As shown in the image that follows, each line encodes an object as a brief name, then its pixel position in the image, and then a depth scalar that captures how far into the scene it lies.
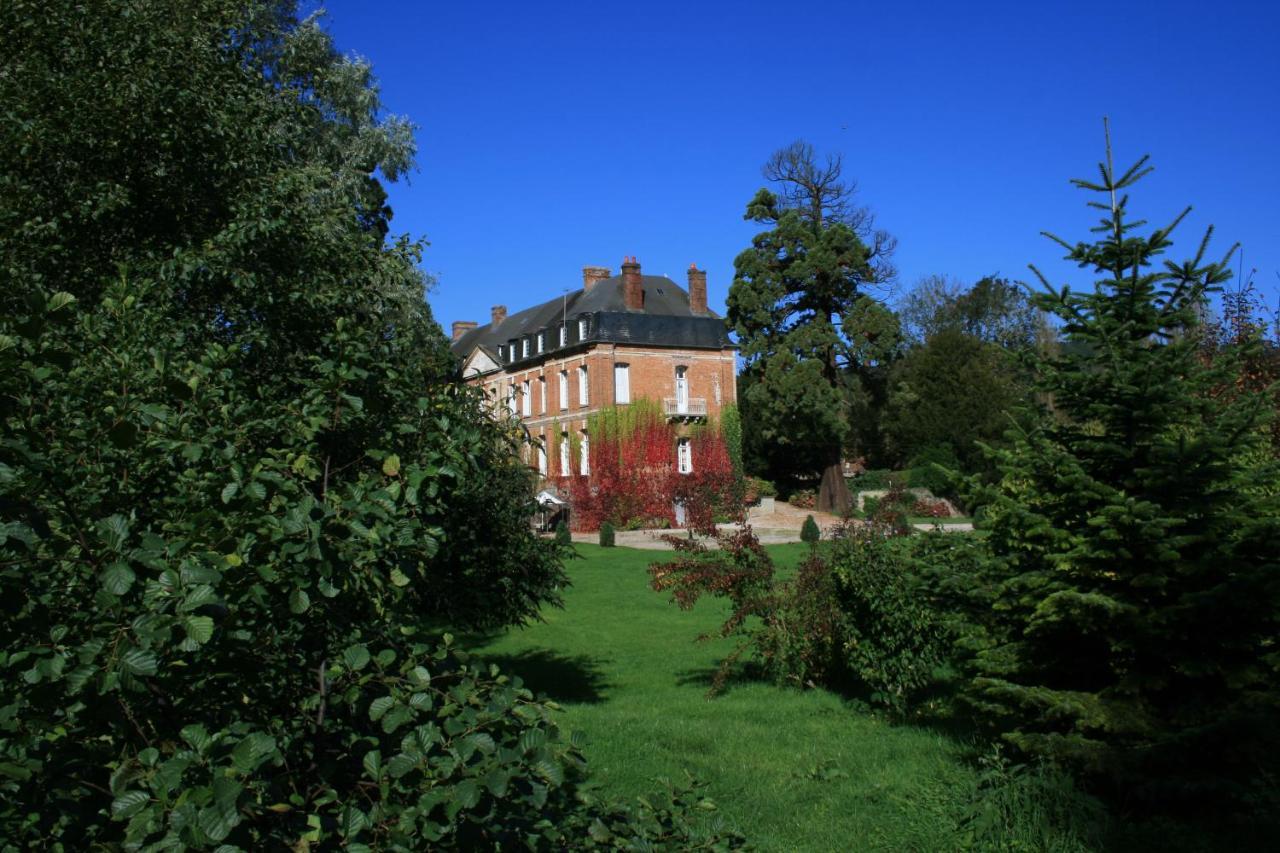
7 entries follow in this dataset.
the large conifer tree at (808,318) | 39.25
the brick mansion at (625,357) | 44.38
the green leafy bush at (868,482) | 44.41
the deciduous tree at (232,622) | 2.12
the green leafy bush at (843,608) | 8.40
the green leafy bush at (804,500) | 44.50
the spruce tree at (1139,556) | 5.50
